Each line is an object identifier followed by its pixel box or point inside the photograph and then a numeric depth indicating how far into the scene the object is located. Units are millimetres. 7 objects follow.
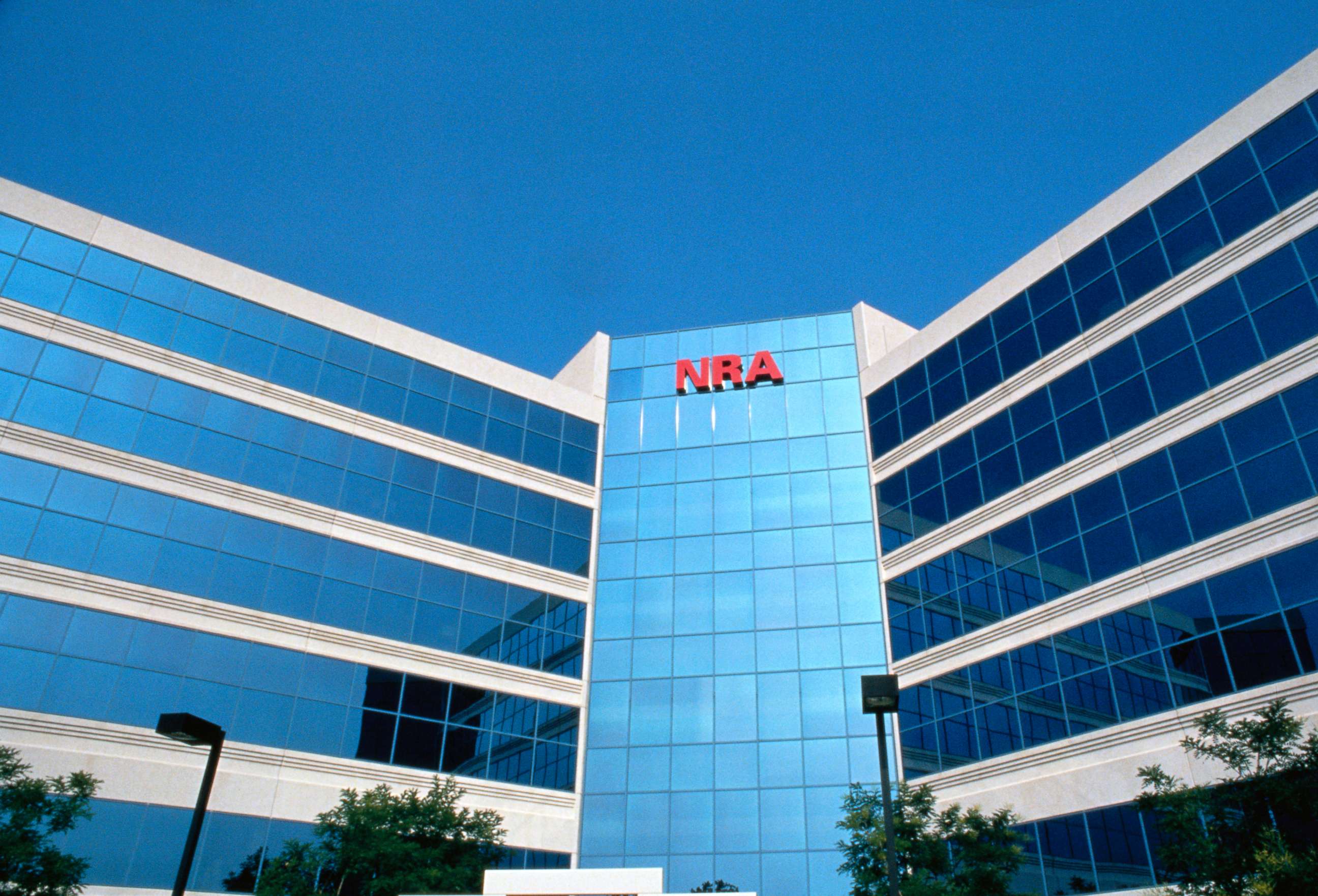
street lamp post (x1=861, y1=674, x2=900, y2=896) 16797
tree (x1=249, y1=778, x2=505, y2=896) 26078
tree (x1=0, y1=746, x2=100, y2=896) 23047
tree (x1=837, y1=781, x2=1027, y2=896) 25688
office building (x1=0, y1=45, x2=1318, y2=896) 28359
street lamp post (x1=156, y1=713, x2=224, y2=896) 16188
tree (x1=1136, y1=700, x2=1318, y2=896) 18859
